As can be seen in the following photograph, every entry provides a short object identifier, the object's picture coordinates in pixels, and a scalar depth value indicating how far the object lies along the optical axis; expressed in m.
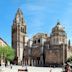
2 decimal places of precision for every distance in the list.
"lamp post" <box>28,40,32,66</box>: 38.49
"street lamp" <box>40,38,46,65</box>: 36.58
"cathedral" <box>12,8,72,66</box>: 34.83
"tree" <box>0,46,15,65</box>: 29.83
